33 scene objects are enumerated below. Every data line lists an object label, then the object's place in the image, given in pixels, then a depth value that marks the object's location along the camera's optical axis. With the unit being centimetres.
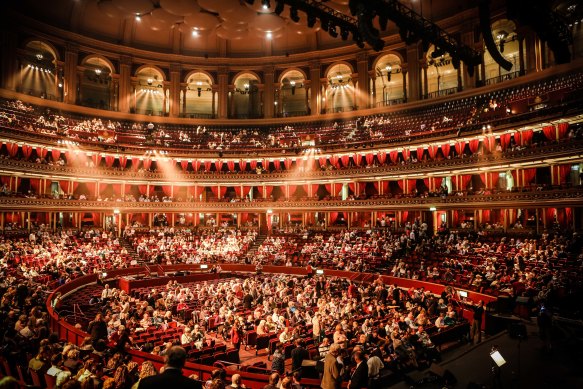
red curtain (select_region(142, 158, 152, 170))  3594
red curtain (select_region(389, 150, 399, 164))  3275
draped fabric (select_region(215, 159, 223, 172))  3837
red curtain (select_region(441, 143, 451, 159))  3028
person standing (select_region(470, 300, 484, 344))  1187
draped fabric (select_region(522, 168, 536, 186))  2556
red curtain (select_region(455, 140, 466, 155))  2905
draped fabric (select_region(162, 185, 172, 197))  3859
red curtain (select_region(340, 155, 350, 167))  3538
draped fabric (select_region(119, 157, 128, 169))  3525
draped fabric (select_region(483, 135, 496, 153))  2748
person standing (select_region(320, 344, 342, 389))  752
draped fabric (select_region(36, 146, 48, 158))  3047
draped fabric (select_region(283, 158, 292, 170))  3703
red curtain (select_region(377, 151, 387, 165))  3350
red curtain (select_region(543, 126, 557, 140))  2367
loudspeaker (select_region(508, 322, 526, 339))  1070
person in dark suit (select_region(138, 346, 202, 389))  355
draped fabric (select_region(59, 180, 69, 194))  3309
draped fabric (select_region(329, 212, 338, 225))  3497
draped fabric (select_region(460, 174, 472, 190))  2880
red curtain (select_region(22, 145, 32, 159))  2952
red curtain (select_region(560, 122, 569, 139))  2304
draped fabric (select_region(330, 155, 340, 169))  3569
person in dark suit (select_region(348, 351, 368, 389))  771
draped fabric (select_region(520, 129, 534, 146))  2548
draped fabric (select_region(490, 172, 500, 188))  2798
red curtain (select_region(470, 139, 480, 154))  2817
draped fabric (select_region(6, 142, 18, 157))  2819
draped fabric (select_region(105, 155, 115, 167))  3466
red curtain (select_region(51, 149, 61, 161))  3144
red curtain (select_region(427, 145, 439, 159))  3094
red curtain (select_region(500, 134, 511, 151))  2614
